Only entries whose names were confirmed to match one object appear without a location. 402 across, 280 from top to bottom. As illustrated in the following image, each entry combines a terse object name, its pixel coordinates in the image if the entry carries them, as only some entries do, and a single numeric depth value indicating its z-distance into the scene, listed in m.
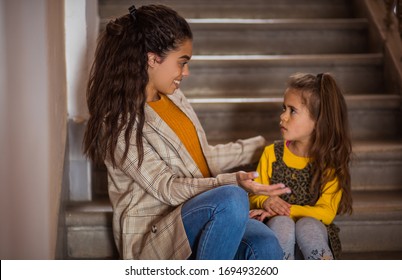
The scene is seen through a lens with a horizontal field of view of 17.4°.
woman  3.84
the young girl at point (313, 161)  4.02
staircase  4.25
